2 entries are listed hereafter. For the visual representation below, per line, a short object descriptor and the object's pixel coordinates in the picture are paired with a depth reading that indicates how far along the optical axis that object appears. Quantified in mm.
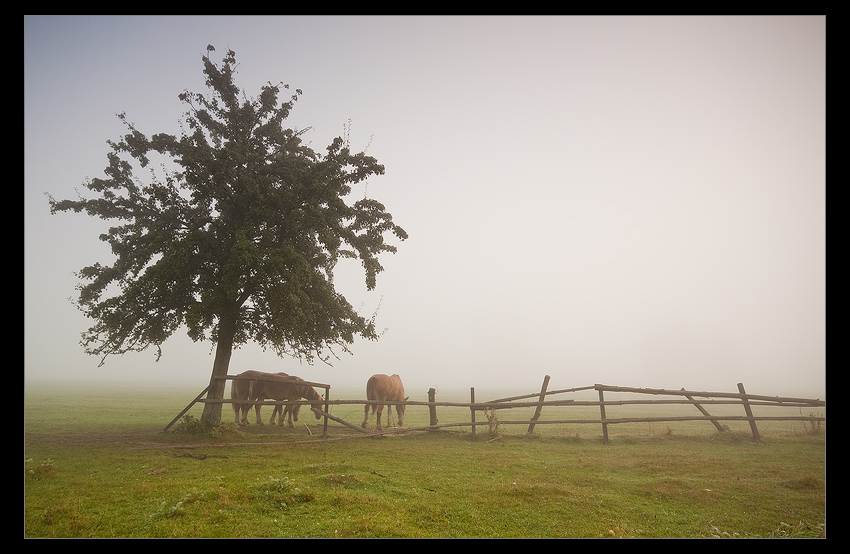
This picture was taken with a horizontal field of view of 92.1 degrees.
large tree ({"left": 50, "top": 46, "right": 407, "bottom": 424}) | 13500
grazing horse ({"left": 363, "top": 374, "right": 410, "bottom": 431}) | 19172
